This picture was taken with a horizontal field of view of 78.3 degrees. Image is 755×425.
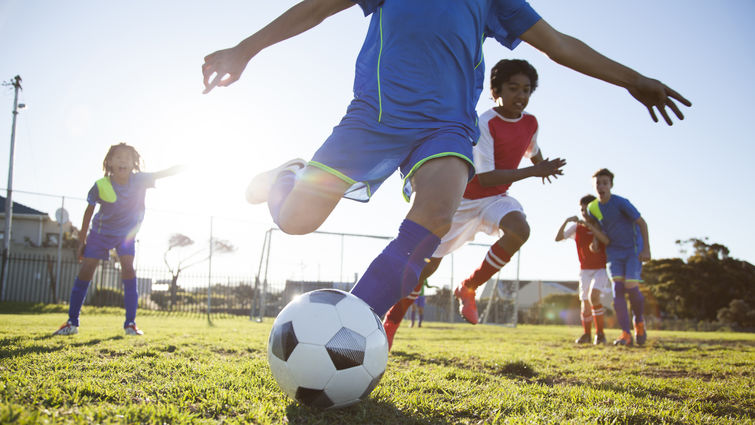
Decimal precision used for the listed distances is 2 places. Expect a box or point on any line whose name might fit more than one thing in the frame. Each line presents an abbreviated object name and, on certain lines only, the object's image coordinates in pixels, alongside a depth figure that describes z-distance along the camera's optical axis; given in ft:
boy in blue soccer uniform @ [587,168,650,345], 20.83
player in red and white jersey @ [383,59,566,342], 12.19
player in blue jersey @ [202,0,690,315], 6.81
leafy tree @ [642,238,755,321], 80.64
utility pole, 47.32
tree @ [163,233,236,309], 48.78
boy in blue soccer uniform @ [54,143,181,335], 16.42
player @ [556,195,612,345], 22.98
